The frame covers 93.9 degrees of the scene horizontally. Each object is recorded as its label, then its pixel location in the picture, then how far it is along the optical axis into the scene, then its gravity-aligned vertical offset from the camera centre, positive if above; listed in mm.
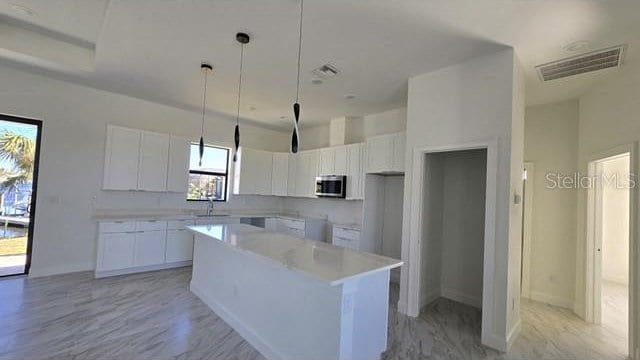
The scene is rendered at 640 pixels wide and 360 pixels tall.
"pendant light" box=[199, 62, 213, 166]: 3687 +1423
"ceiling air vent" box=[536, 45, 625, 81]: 2915 +1441
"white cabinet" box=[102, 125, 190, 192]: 4828 +285
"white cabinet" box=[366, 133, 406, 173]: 4371 +567
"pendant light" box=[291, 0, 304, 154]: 2746 +480
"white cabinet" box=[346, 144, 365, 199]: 5047 +303
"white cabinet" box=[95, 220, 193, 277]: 4488 -1105
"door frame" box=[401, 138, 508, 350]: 2980 -473
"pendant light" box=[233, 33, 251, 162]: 2942 +1442
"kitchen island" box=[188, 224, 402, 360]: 2127 -935
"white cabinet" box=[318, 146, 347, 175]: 5395 +505
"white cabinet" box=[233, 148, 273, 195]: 6262 +238
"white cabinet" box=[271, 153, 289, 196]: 6637 +237
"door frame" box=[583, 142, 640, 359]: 3652 -503
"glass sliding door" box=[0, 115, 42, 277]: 4273 -265
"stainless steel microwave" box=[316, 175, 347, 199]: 5309 +26
